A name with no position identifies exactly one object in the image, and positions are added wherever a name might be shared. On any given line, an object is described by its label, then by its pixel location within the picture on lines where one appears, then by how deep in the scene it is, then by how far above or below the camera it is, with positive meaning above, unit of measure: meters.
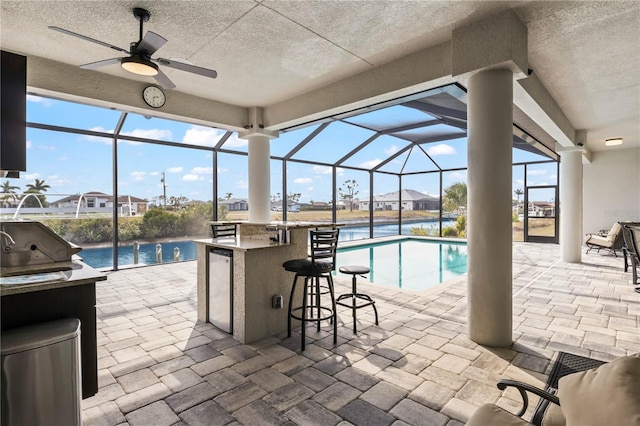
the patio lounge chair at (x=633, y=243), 4.81 -0.52
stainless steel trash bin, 1.60 -0.85
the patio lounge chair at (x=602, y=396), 0.91 -0.57
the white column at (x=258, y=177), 6.28 +0.64
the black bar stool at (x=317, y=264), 3.15 -0.54
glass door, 10.62 -0.14
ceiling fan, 2.81 +1.40
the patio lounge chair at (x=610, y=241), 7.81 -0.76
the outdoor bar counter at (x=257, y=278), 3.19 -0.71
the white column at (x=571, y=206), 7.34 +0.09
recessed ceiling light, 7.81 +1.64
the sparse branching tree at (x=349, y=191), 11.09 +0.68
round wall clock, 4.82 +1.71
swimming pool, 6.54 -1.34
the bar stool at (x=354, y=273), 3.50 -0.68
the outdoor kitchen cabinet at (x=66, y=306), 1.88 -0.58
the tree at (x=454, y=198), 12.42 +0.46
